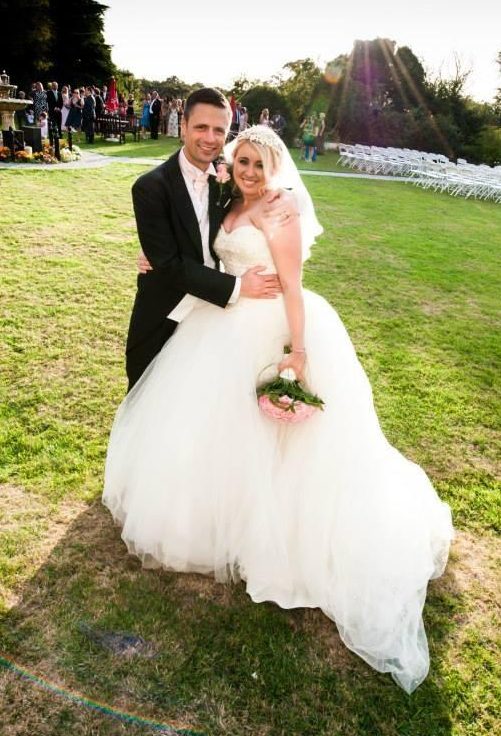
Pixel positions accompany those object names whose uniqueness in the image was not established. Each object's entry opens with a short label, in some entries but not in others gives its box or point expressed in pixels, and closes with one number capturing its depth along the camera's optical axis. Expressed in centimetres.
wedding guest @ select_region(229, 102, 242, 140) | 2450
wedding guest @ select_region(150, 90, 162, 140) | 2325
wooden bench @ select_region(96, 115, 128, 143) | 2125
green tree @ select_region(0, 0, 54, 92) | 3103
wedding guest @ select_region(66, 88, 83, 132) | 2076
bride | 279
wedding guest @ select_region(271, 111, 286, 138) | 2750
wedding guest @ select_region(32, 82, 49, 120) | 2120
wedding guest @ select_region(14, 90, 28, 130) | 2612
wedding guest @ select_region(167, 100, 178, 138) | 2492
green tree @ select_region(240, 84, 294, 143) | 2981
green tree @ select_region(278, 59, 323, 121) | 3228
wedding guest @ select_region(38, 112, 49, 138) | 1841
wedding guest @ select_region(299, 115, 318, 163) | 2422
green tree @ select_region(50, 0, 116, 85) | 3600
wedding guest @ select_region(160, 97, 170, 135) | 2573
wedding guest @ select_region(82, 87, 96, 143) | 1965
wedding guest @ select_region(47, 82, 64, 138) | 2133
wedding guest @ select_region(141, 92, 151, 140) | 2429
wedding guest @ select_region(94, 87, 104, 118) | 2331
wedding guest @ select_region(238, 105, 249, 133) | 2473
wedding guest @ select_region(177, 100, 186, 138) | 2466
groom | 282
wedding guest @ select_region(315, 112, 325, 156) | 2847
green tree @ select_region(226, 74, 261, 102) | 3425
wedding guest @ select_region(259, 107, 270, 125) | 2464
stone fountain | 1446
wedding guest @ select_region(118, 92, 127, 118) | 2557
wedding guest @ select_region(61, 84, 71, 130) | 2133
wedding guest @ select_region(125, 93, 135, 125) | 2447
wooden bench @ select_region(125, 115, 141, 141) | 2287
